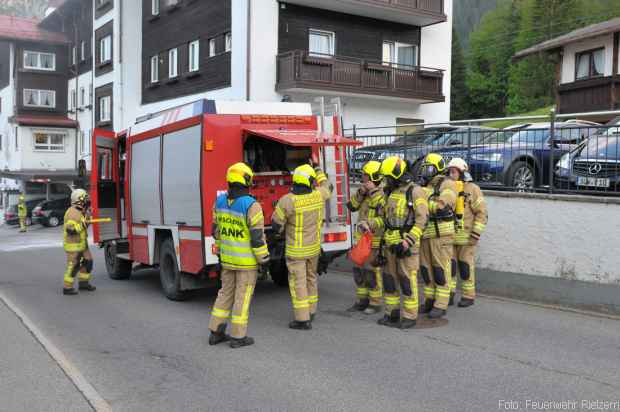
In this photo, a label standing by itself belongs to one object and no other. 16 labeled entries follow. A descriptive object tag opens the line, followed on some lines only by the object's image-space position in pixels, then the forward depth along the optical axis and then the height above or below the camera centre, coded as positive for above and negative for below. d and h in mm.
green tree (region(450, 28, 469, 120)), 69500 +11114
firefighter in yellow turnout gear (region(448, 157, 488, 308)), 8203 -509
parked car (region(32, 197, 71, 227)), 32094 -1556
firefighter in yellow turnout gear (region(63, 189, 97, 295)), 10023 -868
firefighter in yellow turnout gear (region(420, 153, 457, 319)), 7535 -765
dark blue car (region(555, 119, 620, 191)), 8766 +343
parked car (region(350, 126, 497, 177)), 10789 +794
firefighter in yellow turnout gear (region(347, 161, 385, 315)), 7754 -694
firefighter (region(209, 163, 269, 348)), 6332 -703
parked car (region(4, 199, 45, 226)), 32969 -1869
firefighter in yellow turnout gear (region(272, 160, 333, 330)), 7000 -502
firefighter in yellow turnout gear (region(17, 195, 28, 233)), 30141 -1618
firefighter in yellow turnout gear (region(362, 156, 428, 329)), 6945 -570
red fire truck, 8133 +164
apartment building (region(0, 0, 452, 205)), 21734 +5195
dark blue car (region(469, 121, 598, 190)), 9391 +543
